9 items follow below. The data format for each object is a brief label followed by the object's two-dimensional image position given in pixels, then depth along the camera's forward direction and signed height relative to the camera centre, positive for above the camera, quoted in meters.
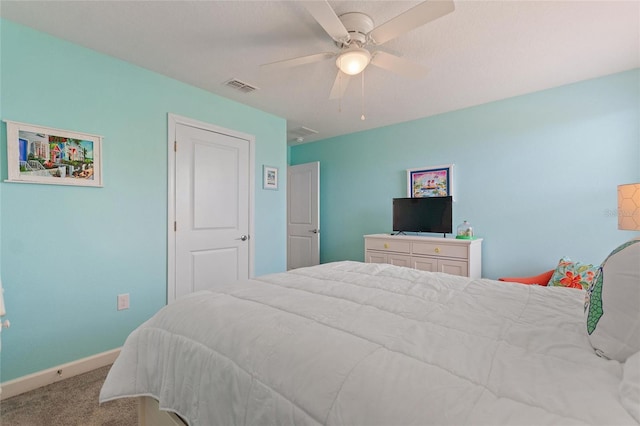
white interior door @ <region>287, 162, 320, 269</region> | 4.58 -0.07
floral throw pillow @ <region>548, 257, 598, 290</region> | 2.04 -0.47
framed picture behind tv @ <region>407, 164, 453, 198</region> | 3.52 +0.37
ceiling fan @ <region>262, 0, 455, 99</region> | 1.46 +1.02
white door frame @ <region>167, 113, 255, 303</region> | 2.68 +0.09
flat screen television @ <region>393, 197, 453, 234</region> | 3.36 -0.05
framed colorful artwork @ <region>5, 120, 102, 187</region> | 1.90 +0.39
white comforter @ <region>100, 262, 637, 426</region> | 0.63 -0.40
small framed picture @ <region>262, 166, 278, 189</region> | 3.56 +0.41
